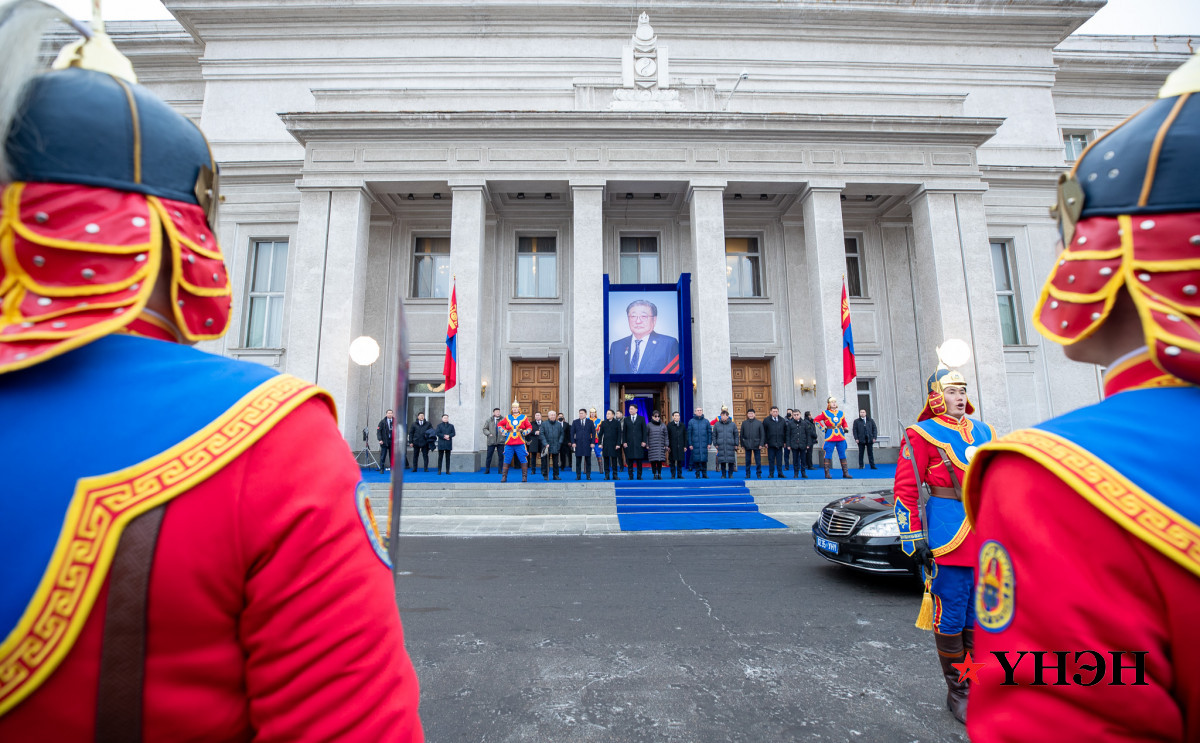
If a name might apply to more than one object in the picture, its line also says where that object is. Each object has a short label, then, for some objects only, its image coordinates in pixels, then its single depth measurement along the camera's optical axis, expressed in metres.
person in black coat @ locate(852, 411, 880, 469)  15.39
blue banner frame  17.19
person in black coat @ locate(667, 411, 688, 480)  14.10
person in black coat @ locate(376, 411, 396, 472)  14.94
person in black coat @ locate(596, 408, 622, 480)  13.98
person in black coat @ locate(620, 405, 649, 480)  13.84
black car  5.75
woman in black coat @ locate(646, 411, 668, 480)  13.85
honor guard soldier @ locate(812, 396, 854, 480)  14.11
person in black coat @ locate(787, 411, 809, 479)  14.06
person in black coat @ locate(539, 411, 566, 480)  14.20
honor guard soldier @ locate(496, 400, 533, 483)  13.92
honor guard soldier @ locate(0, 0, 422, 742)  0.75
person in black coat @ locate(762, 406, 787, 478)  14.28
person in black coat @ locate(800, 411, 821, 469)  14.20
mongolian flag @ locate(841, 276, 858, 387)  13.84
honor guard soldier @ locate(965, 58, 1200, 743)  0.86
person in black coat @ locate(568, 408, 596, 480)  14.09
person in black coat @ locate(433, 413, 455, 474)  14.72
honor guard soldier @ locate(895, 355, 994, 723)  3.27
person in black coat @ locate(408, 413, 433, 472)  15.27
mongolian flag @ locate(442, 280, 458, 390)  14.02
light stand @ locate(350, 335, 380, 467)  15.88
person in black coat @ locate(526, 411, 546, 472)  14.27
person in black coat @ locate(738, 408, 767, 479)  14.48
